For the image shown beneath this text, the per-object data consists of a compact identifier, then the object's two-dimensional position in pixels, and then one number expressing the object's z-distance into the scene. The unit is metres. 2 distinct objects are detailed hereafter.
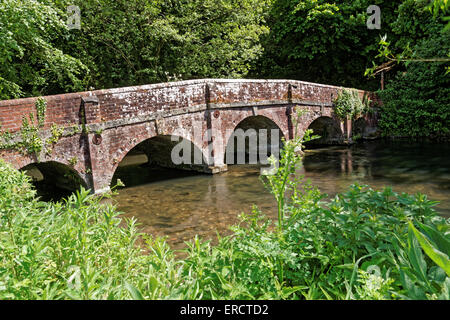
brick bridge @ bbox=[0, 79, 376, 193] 8.31
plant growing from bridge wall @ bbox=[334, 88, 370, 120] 16.75
